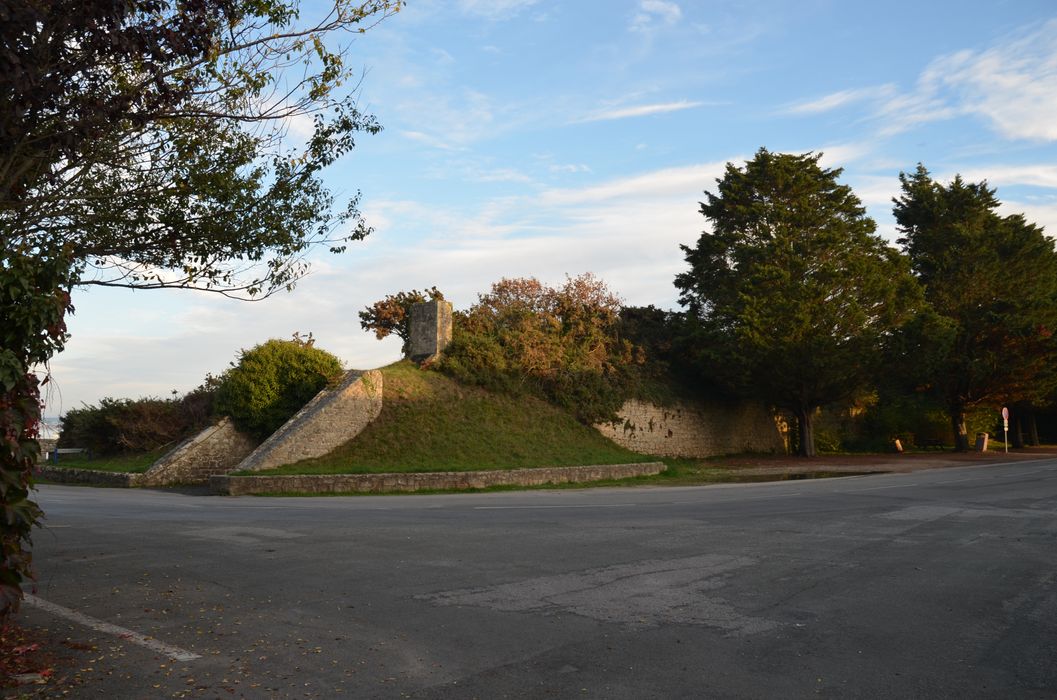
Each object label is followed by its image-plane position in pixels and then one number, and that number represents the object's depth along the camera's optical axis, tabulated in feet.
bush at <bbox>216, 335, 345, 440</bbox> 85.97
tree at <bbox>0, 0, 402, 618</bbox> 16.53
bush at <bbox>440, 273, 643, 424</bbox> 96.32
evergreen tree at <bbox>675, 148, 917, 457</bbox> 106.52
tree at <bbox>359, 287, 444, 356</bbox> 116.67
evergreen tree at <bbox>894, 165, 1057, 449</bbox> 128.26
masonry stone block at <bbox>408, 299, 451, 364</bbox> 96.02
